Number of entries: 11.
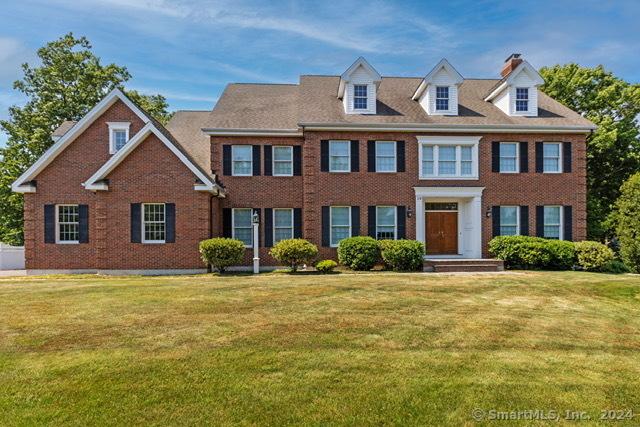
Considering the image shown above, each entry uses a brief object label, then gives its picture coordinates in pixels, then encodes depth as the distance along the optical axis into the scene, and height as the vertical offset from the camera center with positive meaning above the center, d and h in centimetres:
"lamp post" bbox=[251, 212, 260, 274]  1592 -125
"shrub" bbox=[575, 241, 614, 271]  1628 -179
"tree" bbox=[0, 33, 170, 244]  2827 +865
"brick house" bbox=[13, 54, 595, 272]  1655 +211
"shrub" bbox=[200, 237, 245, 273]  1495 -143
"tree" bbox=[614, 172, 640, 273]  1558 -30
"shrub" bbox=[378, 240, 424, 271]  1588 -163
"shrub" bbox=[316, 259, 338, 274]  1530 -206
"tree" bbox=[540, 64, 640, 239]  2469 +593
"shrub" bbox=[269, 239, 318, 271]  1551 -148
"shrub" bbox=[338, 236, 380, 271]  1593 -158
